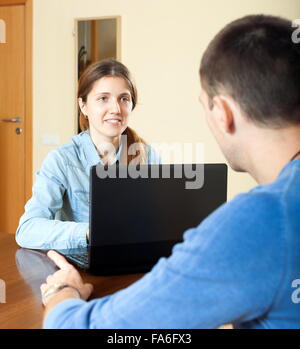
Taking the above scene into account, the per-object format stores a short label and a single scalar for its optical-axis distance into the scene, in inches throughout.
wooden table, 36.8
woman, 64.1
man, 24.1
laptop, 44.3
